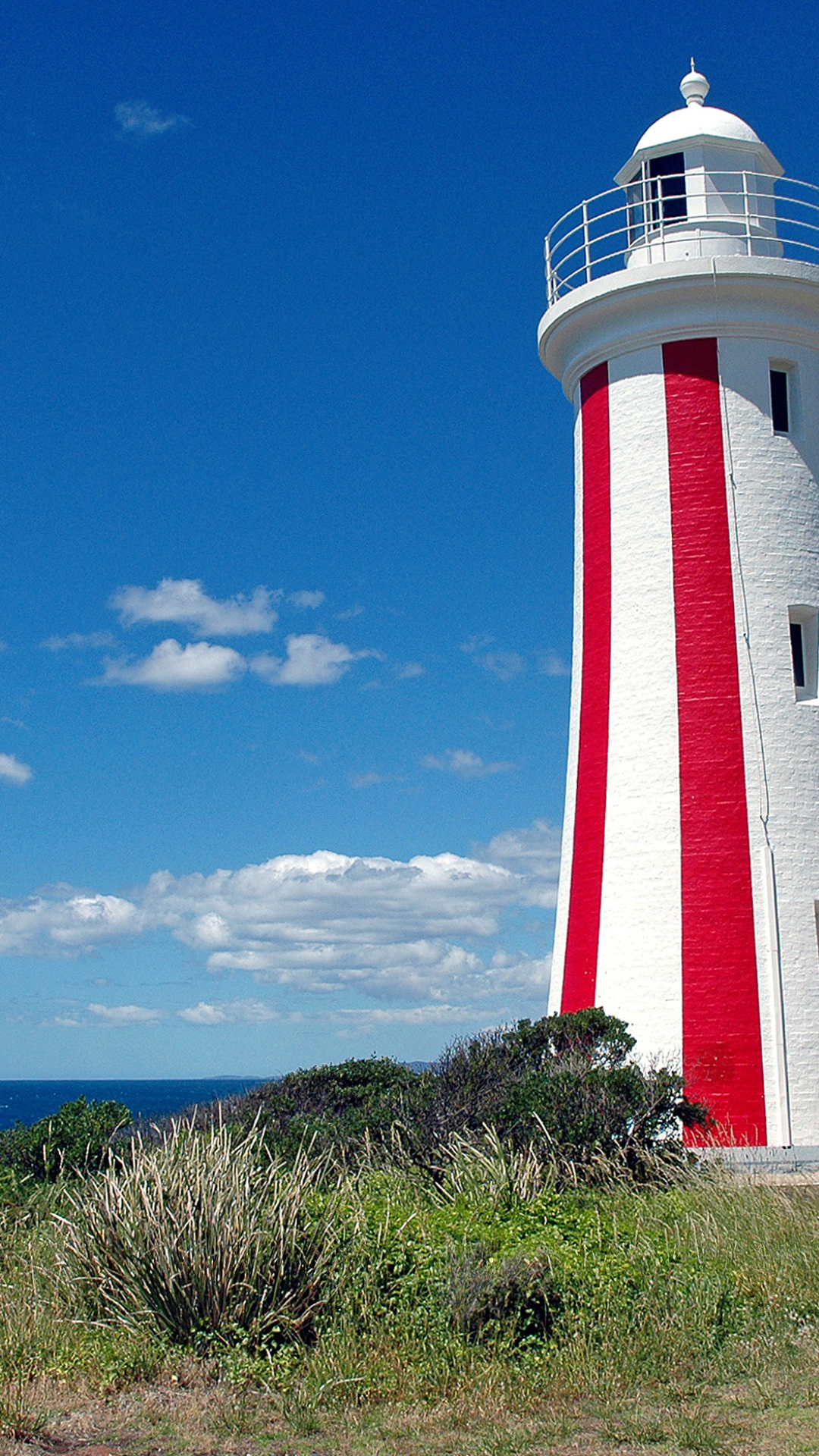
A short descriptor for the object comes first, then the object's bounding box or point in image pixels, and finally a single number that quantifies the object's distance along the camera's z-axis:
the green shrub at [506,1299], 8.88
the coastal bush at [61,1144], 12.91
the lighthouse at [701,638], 17.47
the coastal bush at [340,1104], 12.84
